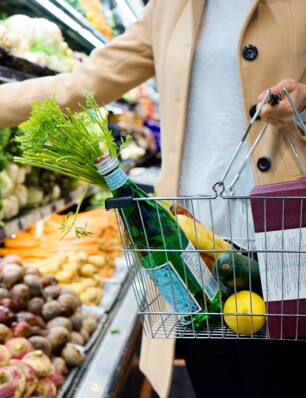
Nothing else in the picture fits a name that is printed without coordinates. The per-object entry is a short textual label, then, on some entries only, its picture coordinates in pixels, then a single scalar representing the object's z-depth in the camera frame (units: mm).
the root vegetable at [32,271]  2204
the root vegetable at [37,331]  1880
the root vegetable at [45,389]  1599
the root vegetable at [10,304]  1895
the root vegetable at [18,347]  1643
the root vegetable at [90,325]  2238
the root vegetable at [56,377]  1716
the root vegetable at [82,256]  2818
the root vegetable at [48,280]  2275
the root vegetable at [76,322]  2145
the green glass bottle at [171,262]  811
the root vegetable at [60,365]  1820
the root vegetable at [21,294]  1979
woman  1254
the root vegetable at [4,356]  1502
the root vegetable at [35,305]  2039
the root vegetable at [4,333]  1682
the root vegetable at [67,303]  2146
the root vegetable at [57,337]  1930
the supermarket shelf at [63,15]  2708
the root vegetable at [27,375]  1519
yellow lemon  852
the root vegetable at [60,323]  2027
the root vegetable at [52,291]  2205
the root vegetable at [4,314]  1782
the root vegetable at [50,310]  2066
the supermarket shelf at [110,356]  1760
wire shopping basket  798
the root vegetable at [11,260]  2170
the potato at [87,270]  2783
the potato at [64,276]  2580
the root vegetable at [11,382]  1406
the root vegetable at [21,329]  1791
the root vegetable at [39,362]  1641
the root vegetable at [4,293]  1941
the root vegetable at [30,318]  1901
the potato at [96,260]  2932
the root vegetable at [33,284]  2094
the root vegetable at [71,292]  2251
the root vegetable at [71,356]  1909
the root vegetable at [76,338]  2064
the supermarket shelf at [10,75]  2004
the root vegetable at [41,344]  1808
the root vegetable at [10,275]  2031
